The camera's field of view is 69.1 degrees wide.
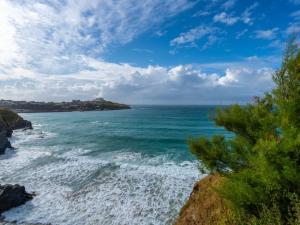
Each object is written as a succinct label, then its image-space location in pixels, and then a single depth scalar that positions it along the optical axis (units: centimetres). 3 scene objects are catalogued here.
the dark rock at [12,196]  1666
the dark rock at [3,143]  3441
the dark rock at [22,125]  6724
